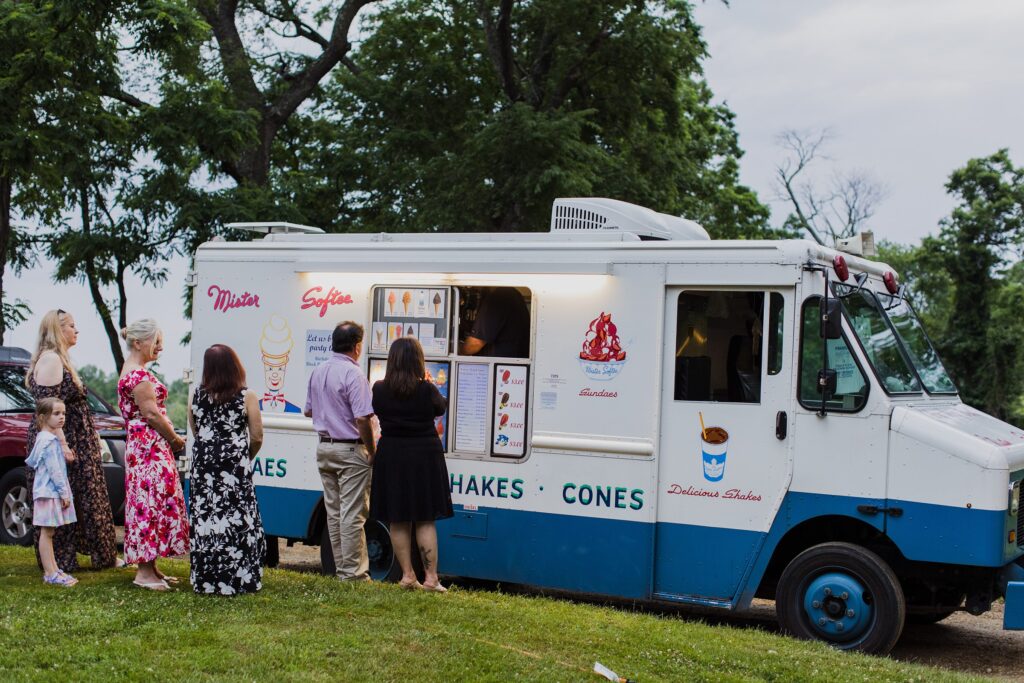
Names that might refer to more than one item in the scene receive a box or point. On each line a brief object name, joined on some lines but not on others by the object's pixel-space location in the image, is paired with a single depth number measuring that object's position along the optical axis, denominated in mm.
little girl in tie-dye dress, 8117
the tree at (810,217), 34906
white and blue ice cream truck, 7684
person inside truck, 8953
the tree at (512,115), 18875
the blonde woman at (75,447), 8312
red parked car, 11258
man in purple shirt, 8438
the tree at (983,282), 24109
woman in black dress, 8008
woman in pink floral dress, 7715
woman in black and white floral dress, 7520
